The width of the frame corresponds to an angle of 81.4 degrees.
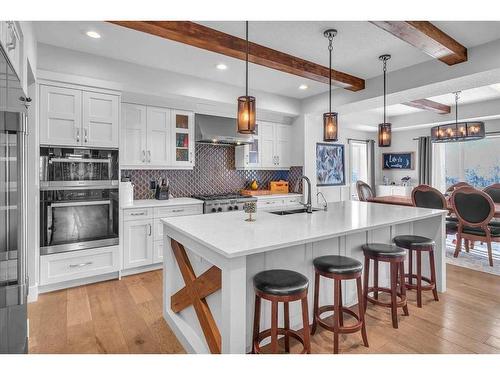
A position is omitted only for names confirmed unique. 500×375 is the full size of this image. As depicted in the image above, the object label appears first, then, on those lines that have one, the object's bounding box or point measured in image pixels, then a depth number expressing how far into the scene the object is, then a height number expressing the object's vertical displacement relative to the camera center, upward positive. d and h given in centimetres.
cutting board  500 -18
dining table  458 -34
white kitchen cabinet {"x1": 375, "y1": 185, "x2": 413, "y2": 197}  728 -22
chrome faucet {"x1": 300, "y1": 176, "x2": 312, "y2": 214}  288 -25
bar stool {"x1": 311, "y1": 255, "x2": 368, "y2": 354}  200 -66
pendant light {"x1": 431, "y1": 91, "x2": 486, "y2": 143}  463 +82
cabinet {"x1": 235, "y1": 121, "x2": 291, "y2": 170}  499 +57
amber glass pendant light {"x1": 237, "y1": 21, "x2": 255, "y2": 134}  215 +51
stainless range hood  432 +78
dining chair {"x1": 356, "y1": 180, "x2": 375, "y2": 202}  577 -19
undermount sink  301 -32
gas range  415 -29
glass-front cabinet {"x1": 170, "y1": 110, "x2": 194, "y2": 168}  419 +63
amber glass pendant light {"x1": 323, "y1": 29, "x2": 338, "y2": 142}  290 +57
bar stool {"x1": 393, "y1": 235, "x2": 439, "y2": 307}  276 -68
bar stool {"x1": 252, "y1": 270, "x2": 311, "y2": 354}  171 -67
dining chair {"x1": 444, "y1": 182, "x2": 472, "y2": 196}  564 -13
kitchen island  164 -56
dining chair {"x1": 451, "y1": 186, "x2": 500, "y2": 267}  397 -48
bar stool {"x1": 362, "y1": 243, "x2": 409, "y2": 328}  235 -75
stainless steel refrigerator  134 -17
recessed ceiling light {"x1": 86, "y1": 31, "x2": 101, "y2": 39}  284 +147
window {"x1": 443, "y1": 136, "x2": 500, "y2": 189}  614 +43
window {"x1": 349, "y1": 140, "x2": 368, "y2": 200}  763 +53
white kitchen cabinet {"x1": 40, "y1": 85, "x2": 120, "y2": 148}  308 +73
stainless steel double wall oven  308 -18
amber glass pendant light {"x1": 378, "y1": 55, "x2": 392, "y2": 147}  335 +55
